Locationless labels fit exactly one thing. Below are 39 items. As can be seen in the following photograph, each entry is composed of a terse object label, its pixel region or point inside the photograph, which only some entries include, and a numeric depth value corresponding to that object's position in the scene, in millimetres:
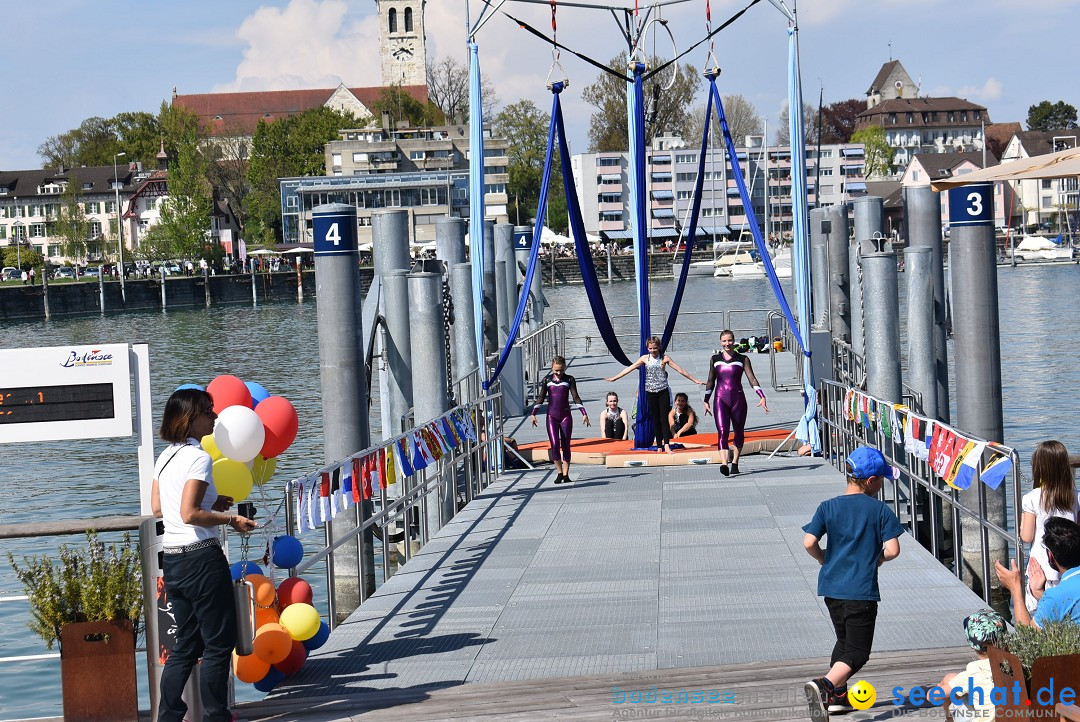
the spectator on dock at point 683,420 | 36259
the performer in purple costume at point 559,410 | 29316
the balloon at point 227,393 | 15936
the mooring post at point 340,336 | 20286
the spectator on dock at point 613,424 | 36896
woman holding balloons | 12447
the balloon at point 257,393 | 17180
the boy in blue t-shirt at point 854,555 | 13036
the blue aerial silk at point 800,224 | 31872
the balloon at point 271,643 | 14651
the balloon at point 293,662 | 15175
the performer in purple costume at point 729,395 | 29345
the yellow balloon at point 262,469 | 17351
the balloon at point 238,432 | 14687
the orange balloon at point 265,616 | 14888
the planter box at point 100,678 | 13043
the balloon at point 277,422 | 16596
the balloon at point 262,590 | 14873
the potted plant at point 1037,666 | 10050
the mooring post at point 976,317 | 23459
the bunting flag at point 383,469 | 20774
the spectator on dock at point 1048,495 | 13876
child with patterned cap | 11141
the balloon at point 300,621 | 15318
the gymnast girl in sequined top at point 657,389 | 31671
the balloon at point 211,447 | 15347
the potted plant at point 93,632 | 13014
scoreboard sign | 14342
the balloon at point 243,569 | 14184
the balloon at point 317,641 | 16079
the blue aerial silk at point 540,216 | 32561
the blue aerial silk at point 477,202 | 33164
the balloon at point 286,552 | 15735
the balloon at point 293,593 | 15720
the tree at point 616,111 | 188358
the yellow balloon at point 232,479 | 15261
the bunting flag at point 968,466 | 18032
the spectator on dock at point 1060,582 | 11794
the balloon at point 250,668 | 14471
